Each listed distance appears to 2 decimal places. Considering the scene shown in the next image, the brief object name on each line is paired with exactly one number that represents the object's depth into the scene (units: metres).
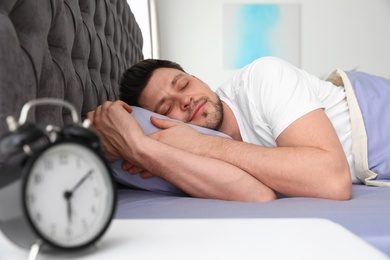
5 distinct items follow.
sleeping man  1.15
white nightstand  0.48
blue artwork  4.74
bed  0.82
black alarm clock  0.46
